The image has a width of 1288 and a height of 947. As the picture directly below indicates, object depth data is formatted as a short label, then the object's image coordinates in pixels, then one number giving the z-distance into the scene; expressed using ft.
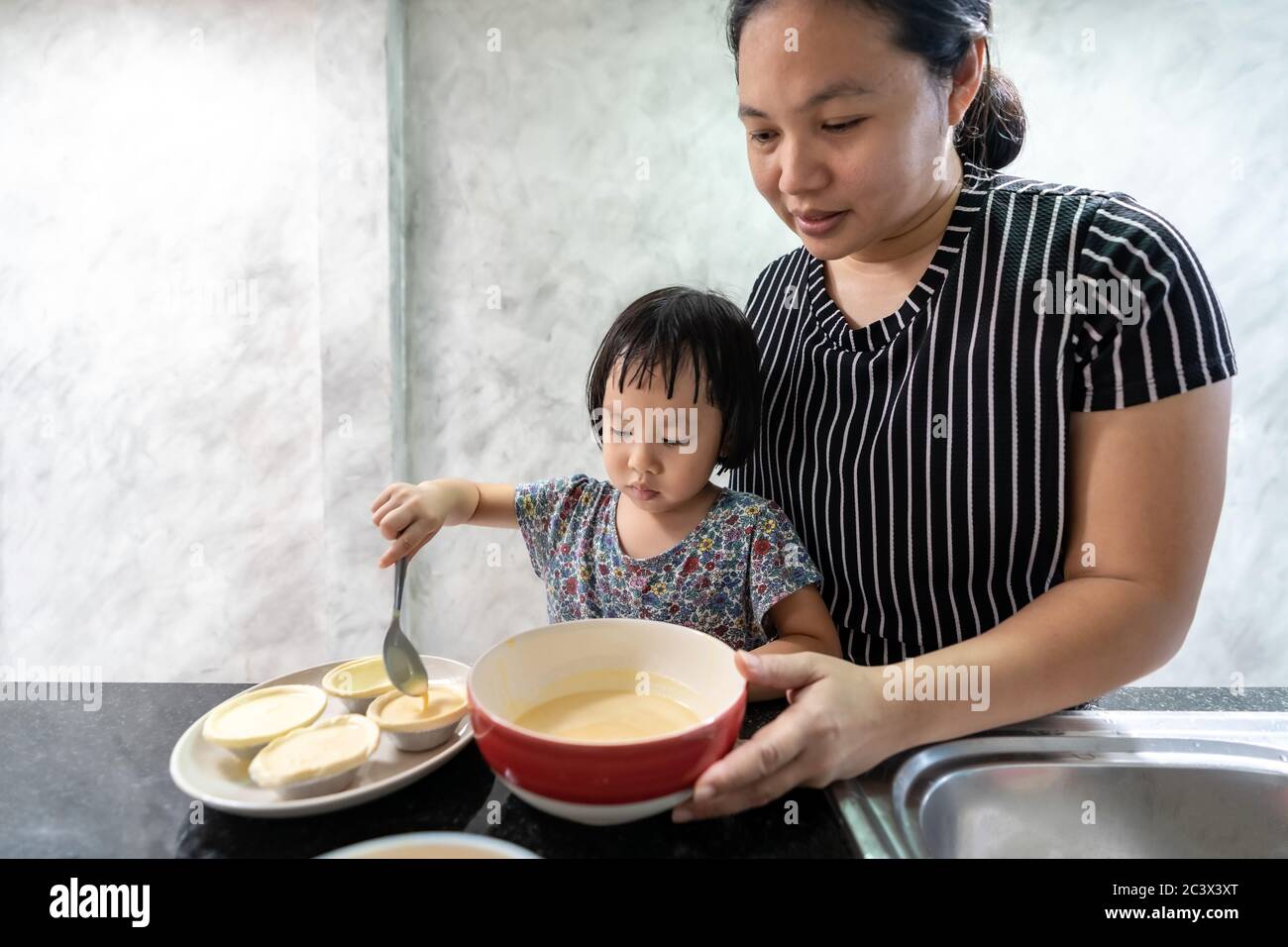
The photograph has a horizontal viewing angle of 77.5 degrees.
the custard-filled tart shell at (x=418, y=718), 2.86
